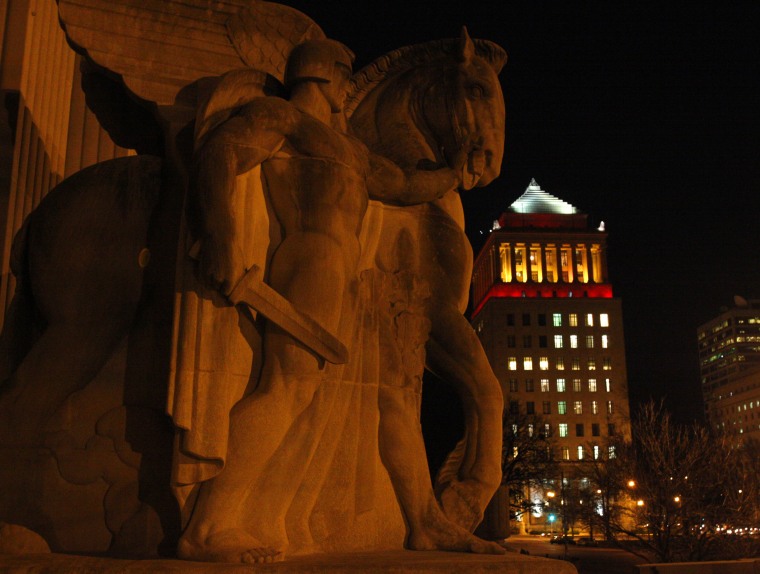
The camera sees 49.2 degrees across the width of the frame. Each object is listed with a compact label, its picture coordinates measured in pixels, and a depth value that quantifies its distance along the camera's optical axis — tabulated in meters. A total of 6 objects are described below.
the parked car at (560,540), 55.99
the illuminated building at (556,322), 90.44
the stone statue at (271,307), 4.31
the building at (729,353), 126.94
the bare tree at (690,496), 25.72
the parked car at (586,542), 51.28
